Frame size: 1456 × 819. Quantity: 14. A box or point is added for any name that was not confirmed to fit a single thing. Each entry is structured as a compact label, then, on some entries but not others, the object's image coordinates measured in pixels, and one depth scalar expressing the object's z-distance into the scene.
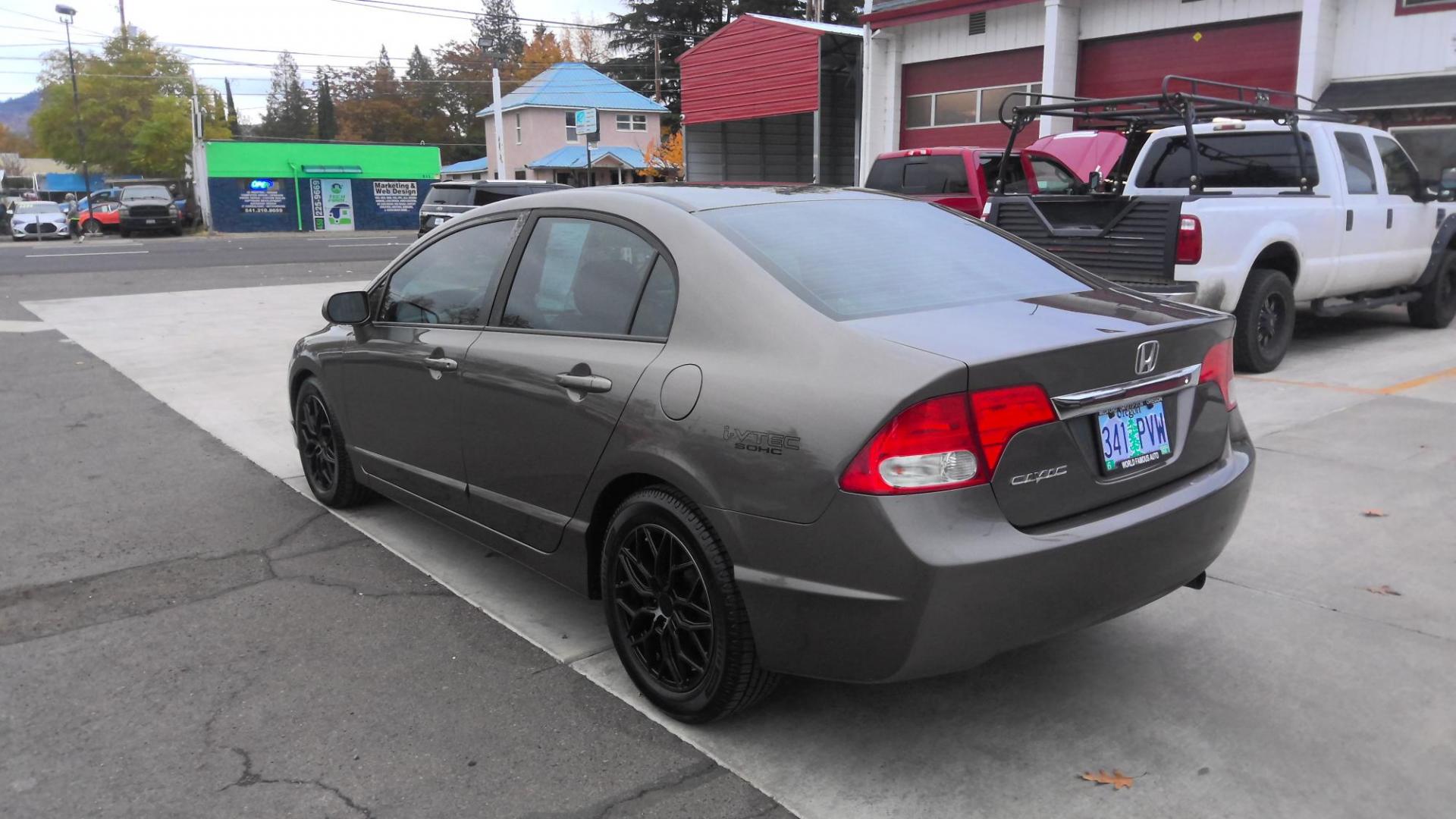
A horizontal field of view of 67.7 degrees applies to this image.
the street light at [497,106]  35.84
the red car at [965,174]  12.17
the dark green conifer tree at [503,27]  97.88
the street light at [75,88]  57.34
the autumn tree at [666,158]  45.68
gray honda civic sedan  2.70
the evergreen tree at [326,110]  97.12
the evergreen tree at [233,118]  96.25
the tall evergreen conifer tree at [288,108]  109.44
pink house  59.38
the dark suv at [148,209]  40.41
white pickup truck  7.92
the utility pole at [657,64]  60.59
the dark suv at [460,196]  20.59
